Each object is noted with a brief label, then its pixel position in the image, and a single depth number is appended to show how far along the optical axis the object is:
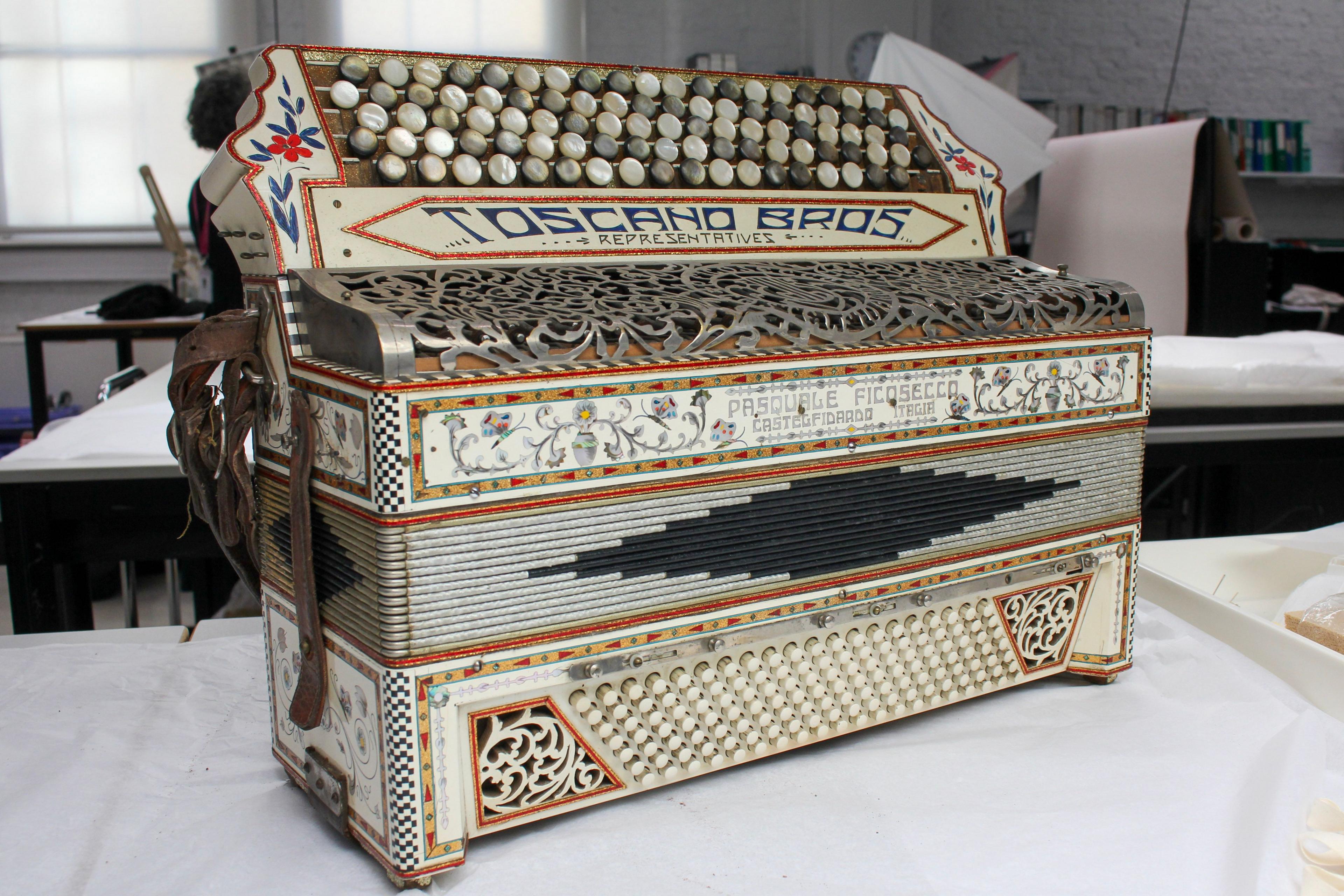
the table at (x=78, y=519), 2.23
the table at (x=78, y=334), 5.05
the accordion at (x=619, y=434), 1.16
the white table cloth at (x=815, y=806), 1.21
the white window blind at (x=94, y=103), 7.02
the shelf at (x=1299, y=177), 8.15
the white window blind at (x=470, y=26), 7.36
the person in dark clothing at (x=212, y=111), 3.76
